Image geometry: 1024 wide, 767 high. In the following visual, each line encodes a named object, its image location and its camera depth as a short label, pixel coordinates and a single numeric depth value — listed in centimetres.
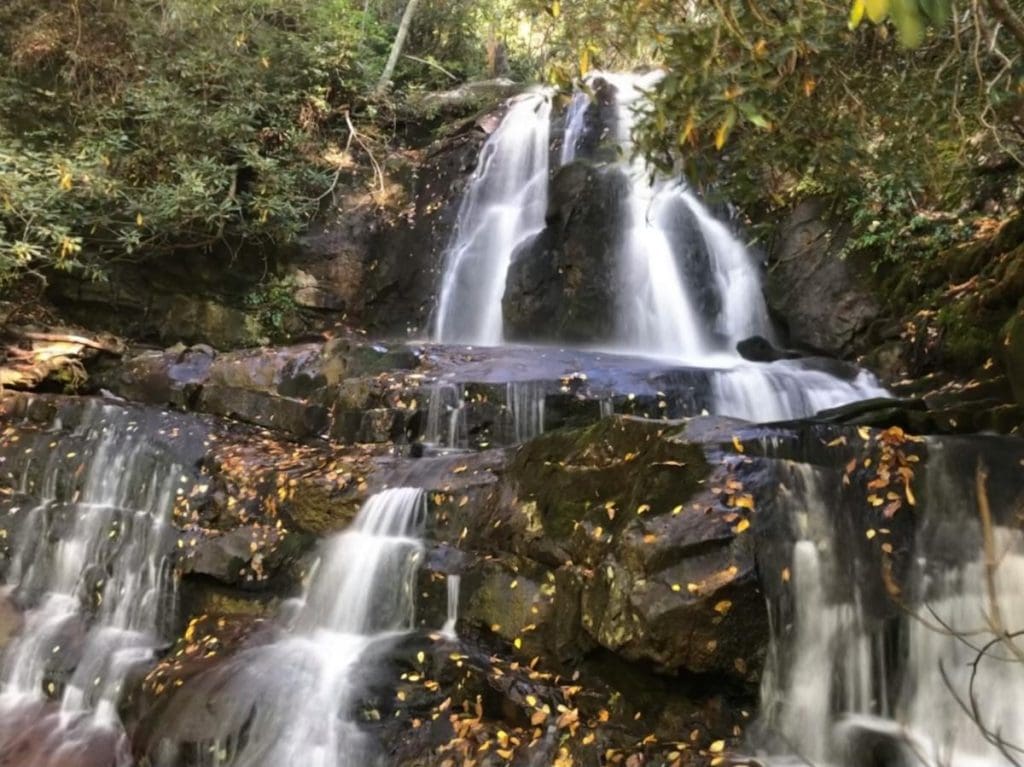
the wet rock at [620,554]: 412
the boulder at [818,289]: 911
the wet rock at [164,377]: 933
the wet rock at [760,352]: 962
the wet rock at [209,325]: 1207
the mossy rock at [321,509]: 618
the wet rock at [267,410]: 827
